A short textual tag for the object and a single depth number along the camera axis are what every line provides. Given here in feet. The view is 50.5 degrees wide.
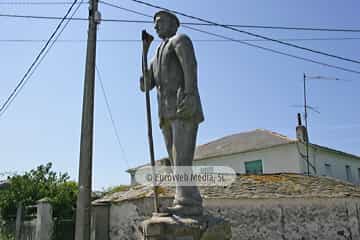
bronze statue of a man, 13.42
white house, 68.64
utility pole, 20.76
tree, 38.50
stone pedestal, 11.99
